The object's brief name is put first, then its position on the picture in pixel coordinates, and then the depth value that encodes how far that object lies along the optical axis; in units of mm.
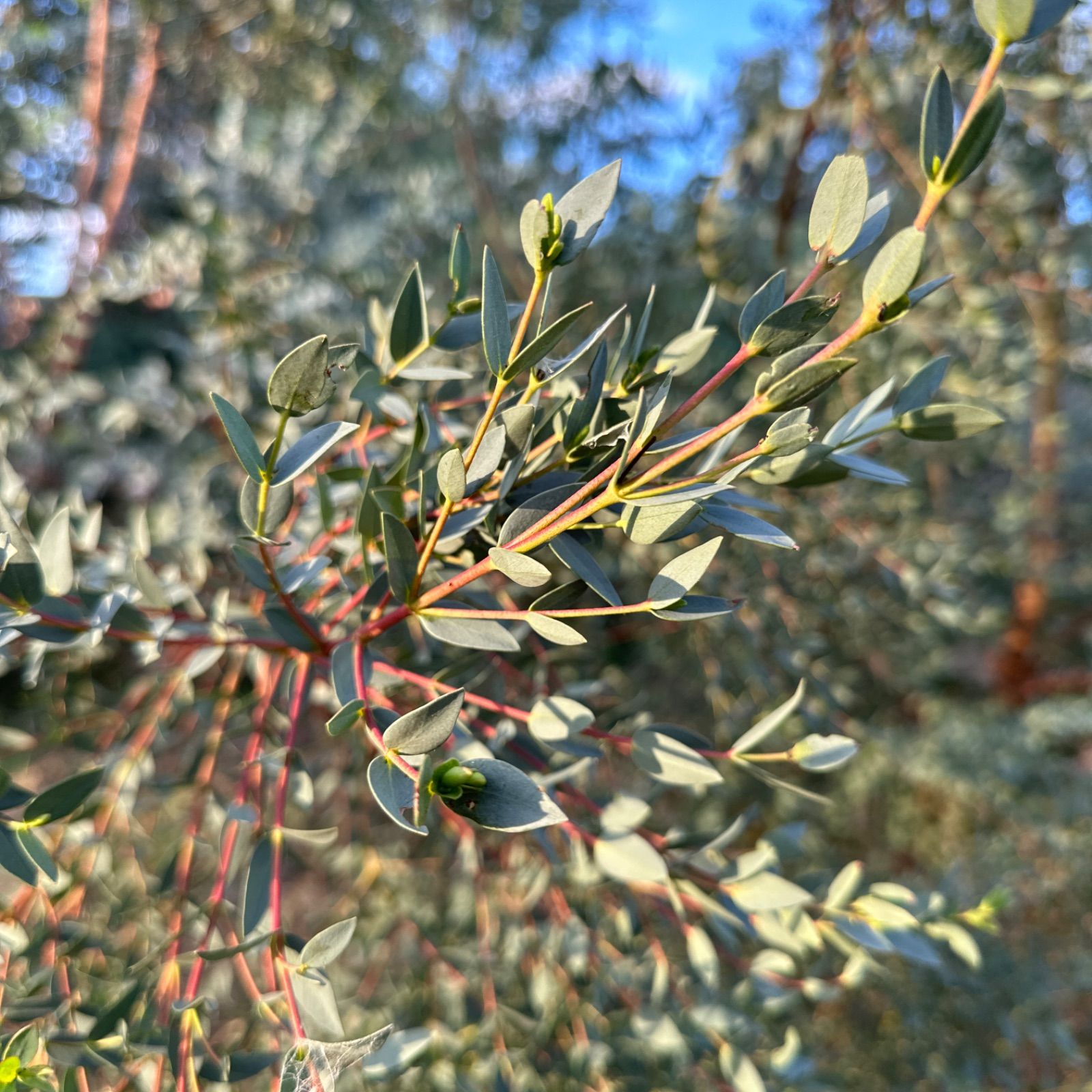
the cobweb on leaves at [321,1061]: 271
